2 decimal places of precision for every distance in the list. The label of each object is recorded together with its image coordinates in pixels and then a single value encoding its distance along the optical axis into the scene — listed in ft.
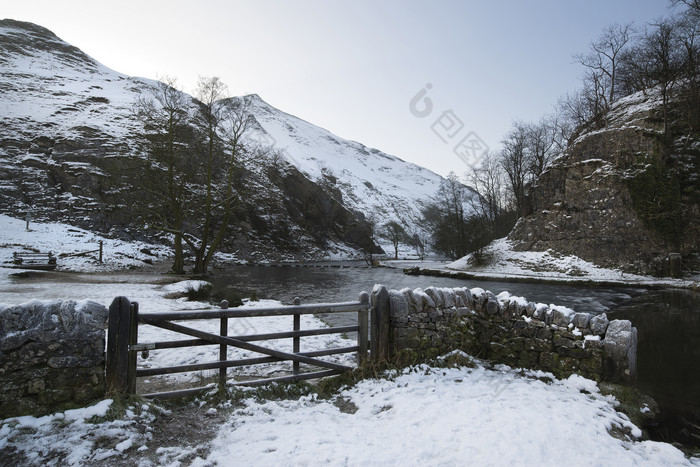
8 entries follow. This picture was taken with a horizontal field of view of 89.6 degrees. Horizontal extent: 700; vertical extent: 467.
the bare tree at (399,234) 299.87
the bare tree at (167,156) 69.10
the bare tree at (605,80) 115.98
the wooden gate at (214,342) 14.15
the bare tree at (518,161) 135.44
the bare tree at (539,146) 132.77
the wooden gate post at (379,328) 19.70
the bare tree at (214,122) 71.15
